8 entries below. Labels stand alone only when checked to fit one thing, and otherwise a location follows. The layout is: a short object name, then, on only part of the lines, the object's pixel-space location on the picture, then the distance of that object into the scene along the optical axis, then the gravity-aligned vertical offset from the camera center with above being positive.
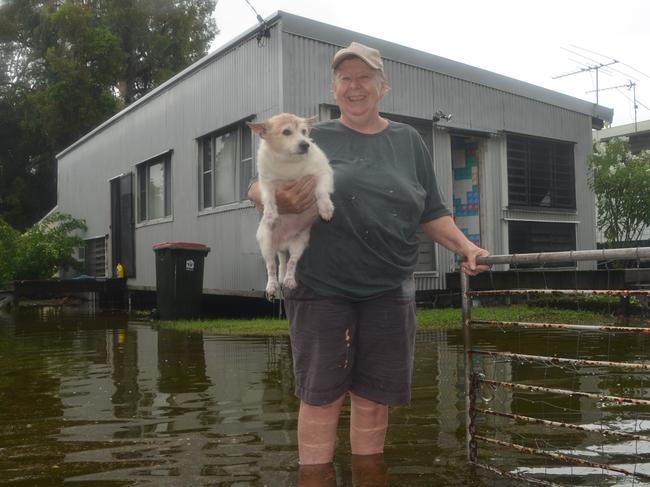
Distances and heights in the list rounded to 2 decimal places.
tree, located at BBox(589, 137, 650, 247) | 13.81 +1.84
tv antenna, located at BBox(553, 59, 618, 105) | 23.80 +7.81
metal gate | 2.58 -0.82
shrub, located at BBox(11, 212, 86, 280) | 16.81 +0.93
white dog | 2.48 +0.41
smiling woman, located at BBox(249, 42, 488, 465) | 2.40 +0.03
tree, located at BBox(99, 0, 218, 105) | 30.17 +11.94
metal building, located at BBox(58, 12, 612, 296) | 9.80 +2.59
